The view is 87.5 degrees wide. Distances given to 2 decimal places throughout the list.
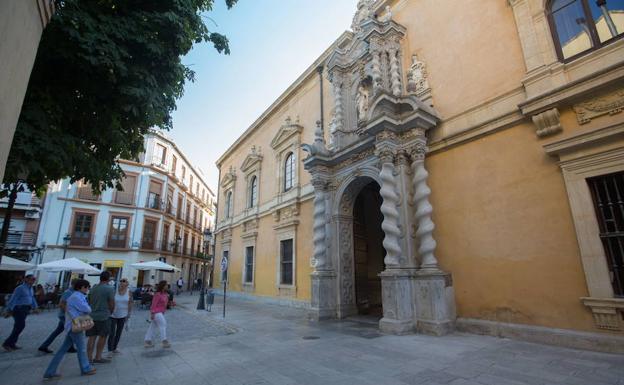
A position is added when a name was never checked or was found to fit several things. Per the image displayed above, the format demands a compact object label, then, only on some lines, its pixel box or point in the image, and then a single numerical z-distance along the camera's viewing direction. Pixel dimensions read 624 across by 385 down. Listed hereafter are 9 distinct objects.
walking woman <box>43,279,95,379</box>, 4.71
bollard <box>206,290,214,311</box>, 14.12
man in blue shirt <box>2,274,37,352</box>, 6.76
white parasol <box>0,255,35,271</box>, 12.34
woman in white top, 6.18
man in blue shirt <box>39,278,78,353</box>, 5.93
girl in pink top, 6.57
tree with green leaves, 4.51
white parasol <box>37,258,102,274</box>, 13.09
